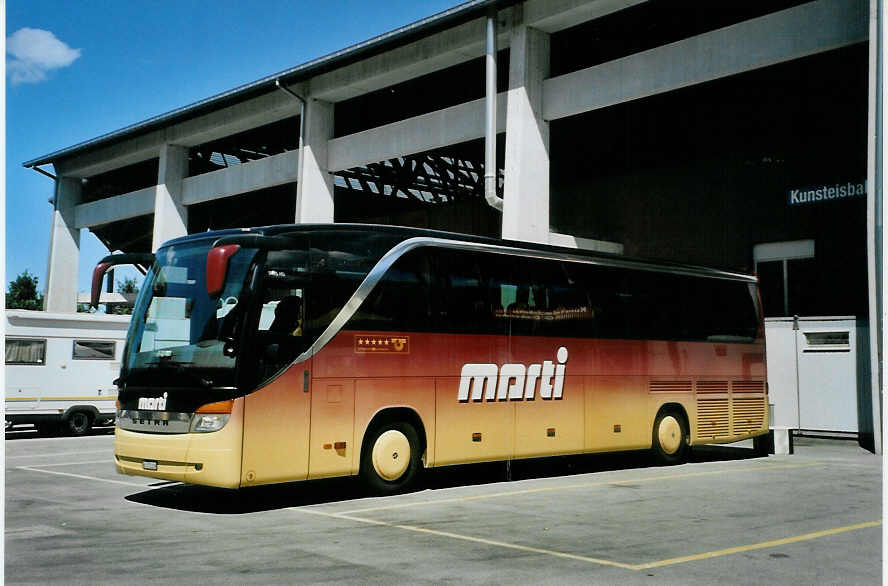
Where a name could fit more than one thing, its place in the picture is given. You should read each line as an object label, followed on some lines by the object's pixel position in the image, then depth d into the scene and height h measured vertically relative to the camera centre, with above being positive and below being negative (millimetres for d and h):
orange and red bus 10547 +206
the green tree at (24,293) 81062 +5984
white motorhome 22938 -120
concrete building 20562 +6602
